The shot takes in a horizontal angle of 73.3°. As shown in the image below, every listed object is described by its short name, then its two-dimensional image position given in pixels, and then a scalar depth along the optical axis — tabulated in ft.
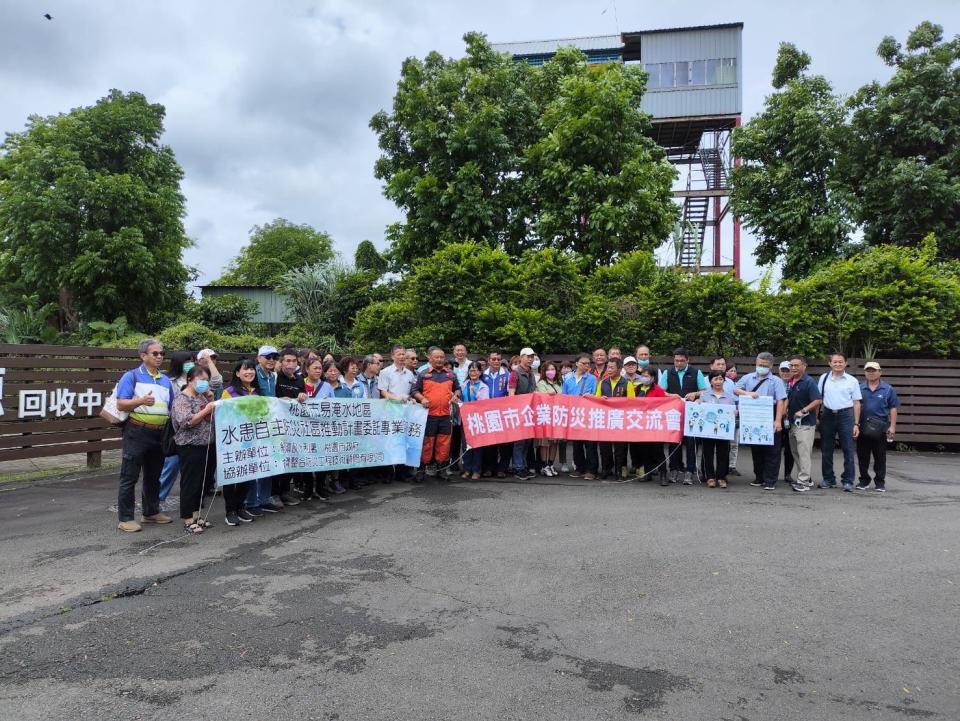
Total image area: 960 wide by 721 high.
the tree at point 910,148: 60.64
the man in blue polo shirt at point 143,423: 20.51
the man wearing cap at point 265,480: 23.31
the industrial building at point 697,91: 94.84
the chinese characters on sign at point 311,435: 22.02
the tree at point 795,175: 64.95
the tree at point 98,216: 69.67
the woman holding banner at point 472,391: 31.89
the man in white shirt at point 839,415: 29.25
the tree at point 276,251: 167.84
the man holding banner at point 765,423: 29.25
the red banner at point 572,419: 30.40
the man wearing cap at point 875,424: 29.01
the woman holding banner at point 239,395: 21.94
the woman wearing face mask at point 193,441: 20.70
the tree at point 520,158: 58.00
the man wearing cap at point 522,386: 31.73
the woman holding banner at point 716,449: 29.60
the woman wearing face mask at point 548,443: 32.73
